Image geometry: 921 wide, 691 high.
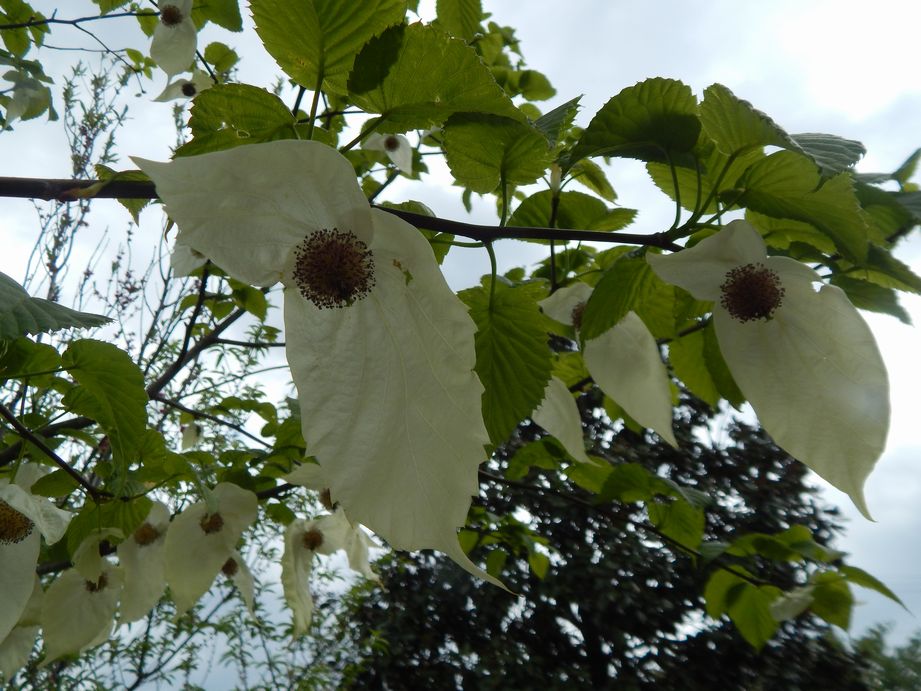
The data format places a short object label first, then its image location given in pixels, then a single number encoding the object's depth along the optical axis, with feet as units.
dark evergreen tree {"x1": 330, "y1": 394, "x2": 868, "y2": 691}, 10.72
